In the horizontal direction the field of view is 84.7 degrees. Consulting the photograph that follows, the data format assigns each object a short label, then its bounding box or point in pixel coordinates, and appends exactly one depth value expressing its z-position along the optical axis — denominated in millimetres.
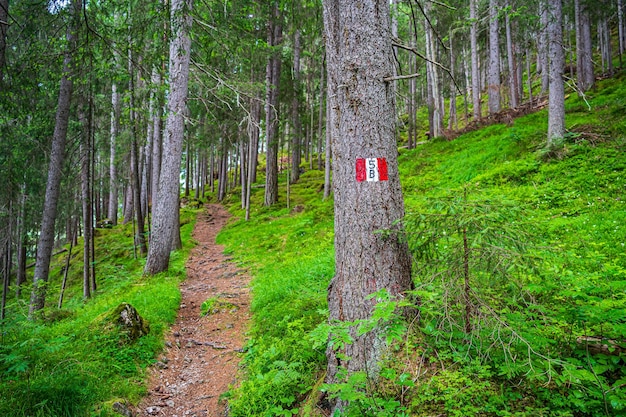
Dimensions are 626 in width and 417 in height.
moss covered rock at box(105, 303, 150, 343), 5090
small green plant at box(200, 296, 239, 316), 6779
